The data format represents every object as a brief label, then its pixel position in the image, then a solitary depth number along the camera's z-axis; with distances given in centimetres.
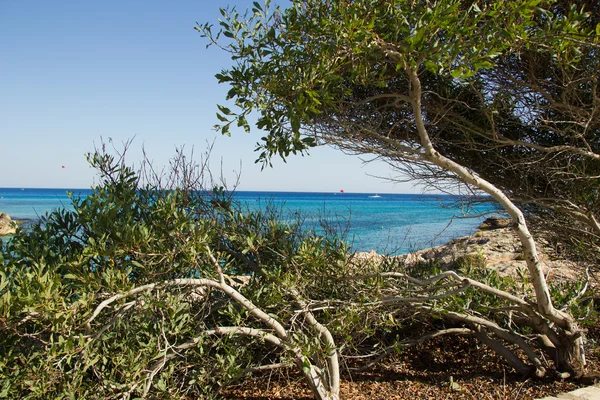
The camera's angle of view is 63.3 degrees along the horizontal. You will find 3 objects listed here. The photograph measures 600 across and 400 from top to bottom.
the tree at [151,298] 353
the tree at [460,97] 351
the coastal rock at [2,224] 2565
